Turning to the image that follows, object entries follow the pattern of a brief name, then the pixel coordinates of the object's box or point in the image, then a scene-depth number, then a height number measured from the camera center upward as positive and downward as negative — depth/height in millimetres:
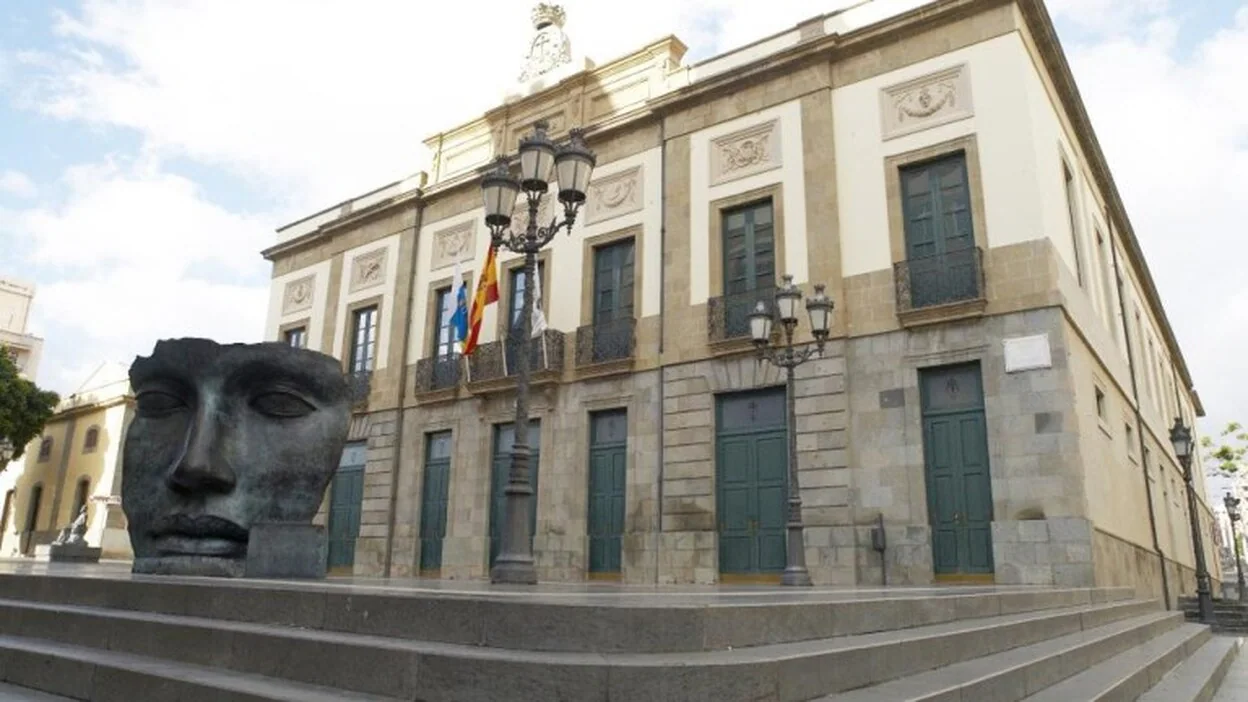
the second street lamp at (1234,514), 21000 +1344
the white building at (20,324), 49000 +13525
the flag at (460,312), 15648 +4430
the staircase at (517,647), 2805 -388
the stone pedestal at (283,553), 6602 -45
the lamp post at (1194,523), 14508 +849
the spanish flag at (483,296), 13727 +4209
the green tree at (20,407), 32181 +5200
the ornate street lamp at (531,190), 7885 +3535
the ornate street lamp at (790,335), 10352 +2921
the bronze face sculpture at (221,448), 6695 +806
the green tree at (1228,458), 47344 +6131
